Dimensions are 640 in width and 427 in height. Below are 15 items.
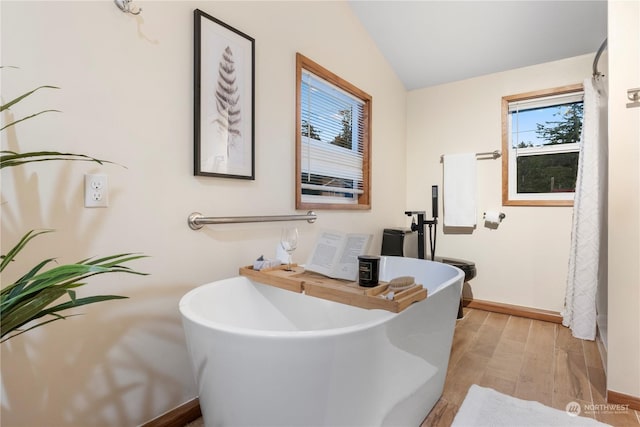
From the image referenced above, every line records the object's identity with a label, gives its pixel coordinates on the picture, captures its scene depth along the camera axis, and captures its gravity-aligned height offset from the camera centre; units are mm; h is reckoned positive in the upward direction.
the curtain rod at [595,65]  1885 +1005
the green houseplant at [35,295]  613 -169
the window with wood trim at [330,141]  2193 +563
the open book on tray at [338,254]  1357 -183
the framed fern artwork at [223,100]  1477 +557
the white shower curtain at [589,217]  2271 -21
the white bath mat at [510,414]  1435 -936
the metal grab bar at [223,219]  1470 -33
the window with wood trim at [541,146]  2742 +610
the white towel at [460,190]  3018 +227
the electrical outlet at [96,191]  1150 +77
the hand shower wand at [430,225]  2838 -103
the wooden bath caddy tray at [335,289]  1071 -289
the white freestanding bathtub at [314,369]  859 -457
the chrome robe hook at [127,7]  1214 +791
